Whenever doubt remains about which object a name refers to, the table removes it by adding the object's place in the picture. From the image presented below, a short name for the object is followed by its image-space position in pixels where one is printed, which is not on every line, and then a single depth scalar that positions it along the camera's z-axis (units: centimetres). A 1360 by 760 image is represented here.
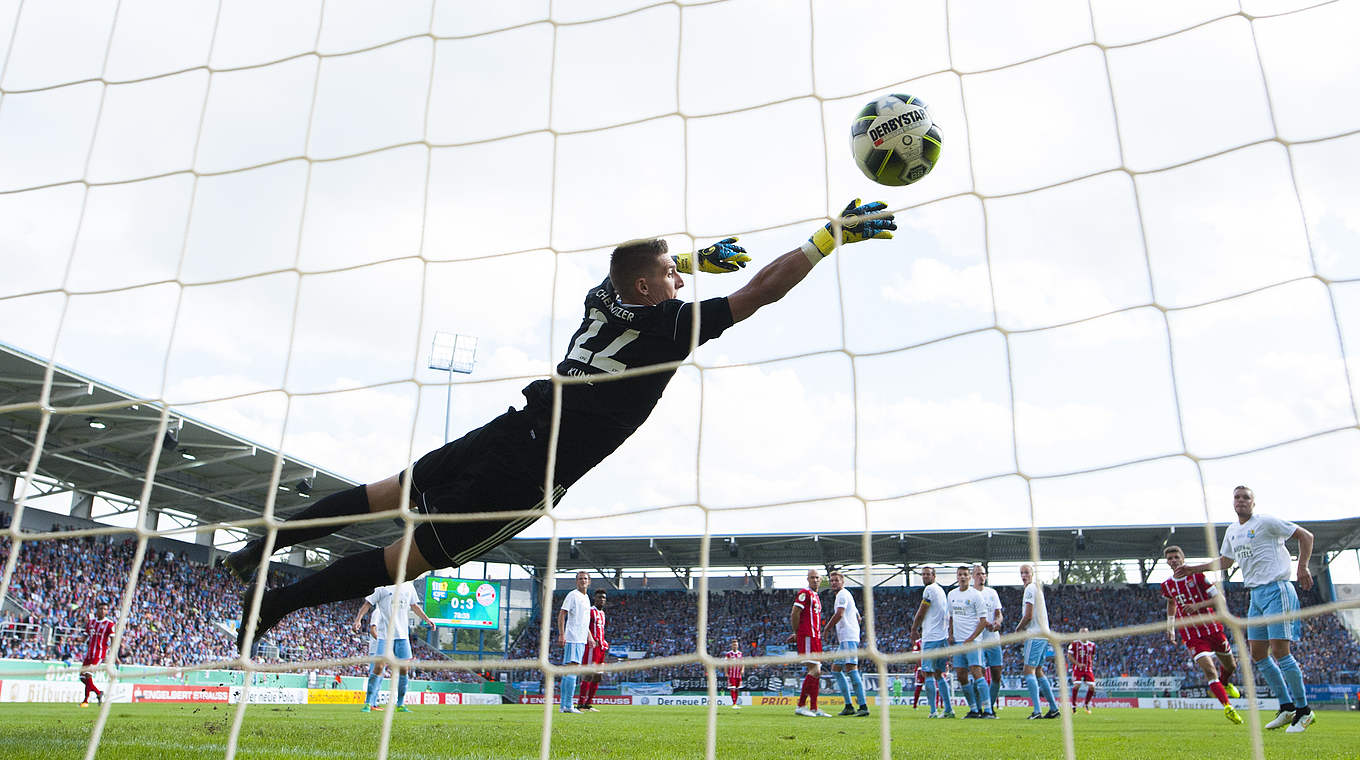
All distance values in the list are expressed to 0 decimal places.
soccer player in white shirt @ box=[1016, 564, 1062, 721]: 926
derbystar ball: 397
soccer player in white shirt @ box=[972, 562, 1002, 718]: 971
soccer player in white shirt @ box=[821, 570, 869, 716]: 931
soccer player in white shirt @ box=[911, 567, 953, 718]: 970
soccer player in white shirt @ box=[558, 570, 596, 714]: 1016
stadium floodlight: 2555
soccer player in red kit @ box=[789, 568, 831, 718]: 945
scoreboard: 2581
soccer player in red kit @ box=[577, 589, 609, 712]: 1149
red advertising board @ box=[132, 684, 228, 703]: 1471
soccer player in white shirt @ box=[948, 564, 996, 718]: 969
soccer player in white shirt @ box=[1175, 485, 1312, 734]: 627
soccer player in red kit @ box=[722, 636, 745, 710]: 1508
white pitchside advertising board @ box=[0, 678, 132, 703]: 1265
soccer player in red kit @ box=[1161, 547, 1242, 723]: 772
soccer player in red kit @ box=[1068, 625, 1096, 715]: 1180
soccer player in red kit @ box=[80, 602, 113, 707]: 1184
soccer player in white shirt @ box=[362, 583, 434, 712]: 993
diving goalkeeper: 371
